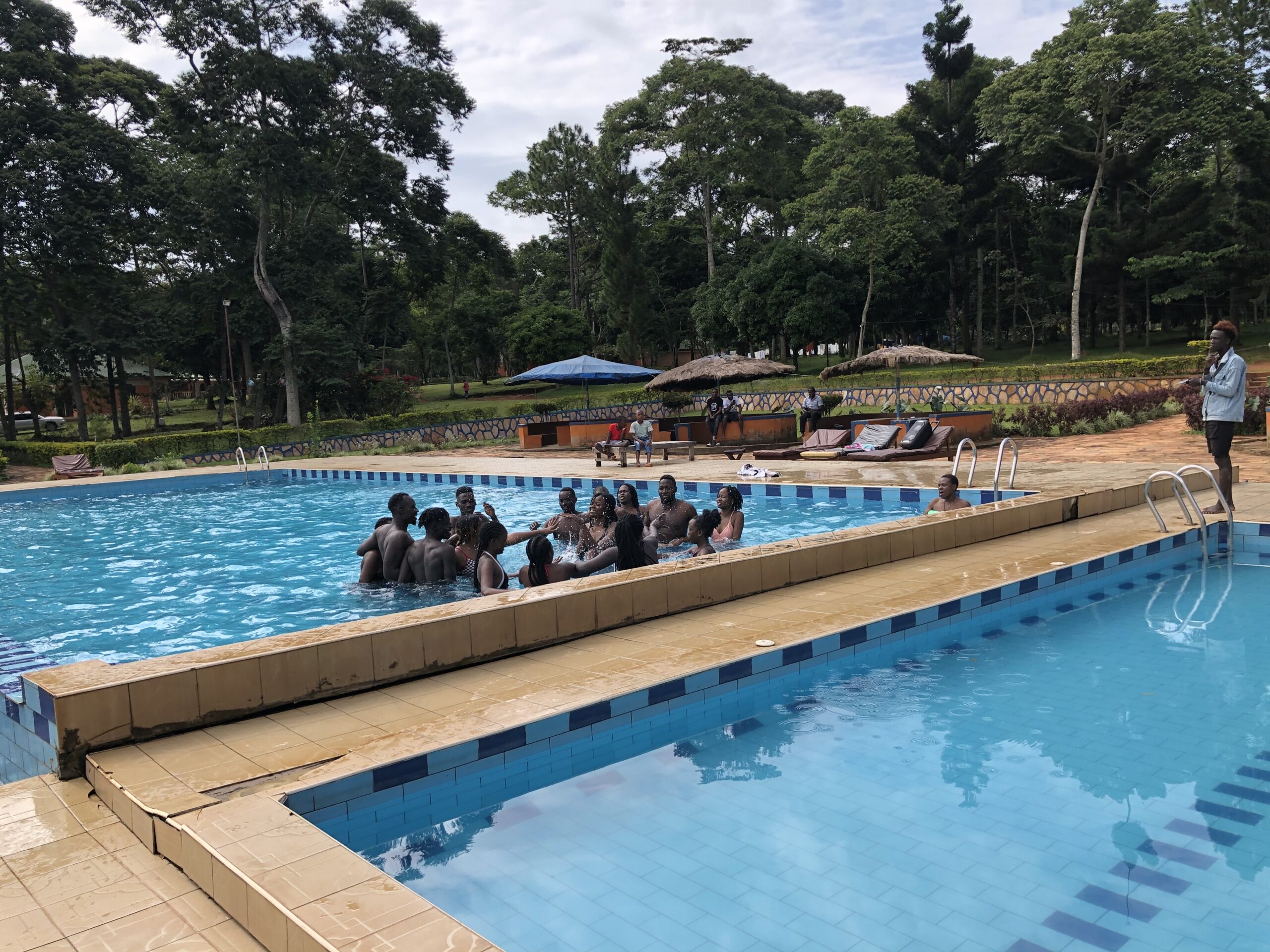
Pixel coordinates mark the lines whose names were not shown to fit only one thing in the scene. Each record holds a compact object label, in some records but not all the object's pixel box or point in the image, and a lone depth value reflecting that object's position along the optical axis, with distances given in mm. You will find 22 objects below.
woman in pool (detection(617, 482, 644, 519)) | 8836
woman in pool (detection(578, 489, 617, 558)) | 8469
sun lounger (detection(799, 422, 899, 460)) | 17000
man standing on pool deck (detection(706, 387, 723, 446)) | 21672
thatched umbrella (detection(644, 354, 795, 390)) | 21453
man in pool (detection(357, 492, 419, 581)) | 7965
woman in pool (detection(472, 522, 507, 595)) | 6867
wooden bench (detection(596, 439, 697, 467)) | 18688
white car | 43094
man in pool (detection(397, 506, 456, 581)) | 7676
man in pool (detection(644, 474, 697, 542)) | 9352
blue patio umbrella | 23516
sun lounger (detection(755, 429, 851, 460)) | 17594
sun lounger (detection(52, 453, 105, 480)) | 22547
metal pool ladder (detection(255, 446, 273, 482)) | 21989
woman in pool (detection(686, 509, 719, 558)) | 8672
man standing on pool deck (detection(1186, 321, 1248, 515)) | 7895
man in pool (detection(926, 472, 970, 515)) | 8961
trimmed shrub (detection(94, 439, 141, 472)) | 23891
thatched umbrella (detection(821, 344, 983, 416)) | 19219
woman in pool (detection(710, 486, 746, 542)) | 9578
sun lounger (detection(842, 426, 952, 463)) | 15852
